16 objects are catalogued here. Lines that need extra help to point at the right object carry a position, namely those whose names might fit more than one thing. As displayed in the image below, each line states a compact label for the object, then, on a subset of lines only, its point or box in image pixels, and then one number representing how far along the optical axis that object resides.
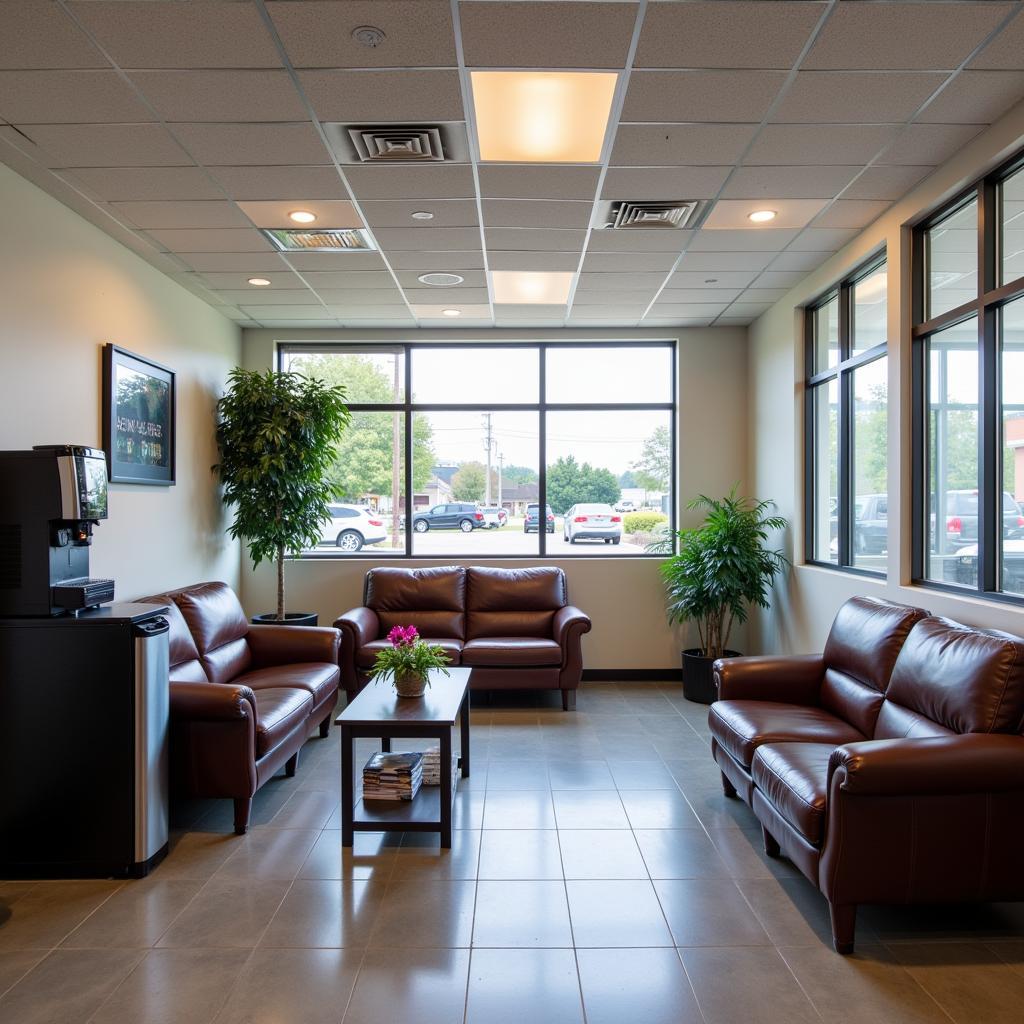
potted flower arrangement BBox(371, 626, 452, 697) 3.59
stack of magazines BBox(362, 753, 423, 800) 3.39
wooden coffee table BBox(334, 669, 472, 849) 3.17
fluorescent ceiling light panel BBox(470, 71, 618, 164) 2.78
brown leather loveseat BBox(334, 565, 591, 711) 5.46
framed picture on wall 4.16
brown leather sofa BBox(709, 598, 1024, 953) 2.39
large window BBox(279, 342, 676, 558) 6.65
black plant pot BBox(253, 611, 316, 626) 5.59
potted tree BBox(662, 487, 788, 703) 5.53
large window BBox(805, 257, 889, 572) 4.31
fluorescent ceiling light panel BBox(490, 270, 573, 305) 5.08
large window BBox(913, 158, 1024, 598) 3.18
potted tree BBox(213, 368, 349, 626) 5.52
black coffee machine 2.94
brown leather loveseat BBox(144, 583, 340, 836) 3.33
